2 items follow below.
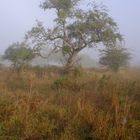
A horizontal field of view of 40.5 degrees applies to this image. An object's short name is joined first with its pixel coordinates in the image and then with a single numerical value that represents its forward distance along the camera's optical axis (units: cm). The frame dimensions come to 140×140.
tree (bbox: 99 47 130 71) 1667
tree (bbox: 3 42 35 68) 1488
